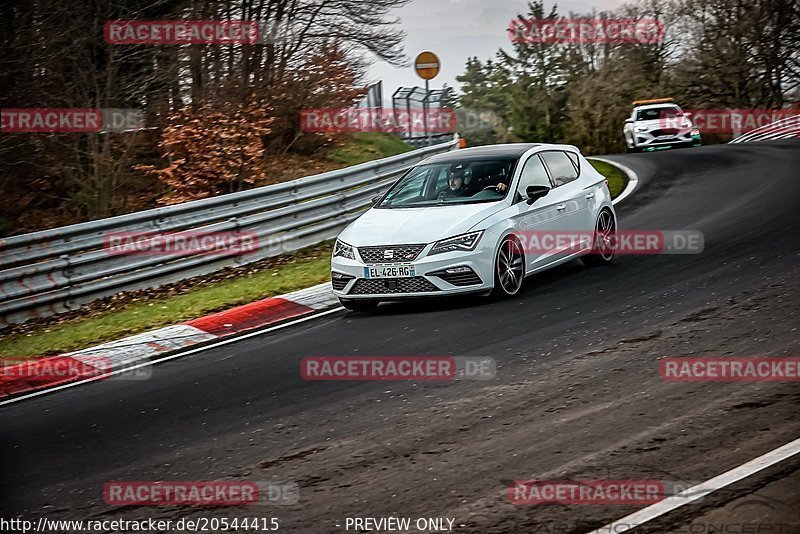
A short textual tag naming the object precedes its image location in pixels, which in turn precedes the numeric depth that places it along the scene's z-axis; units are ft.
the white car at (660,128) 116.37
